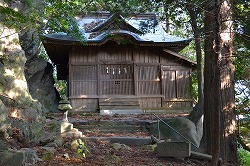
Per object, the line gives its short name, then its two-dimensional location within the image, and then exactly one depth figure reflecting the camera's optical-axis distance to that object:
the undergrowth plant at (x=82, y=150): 6.28
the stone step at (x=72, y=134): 7.51
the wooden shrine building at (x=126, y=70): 14.70
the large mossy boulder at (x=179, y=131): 8.40
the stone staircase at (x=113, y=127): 9.51
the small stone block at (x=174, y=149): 6.45
